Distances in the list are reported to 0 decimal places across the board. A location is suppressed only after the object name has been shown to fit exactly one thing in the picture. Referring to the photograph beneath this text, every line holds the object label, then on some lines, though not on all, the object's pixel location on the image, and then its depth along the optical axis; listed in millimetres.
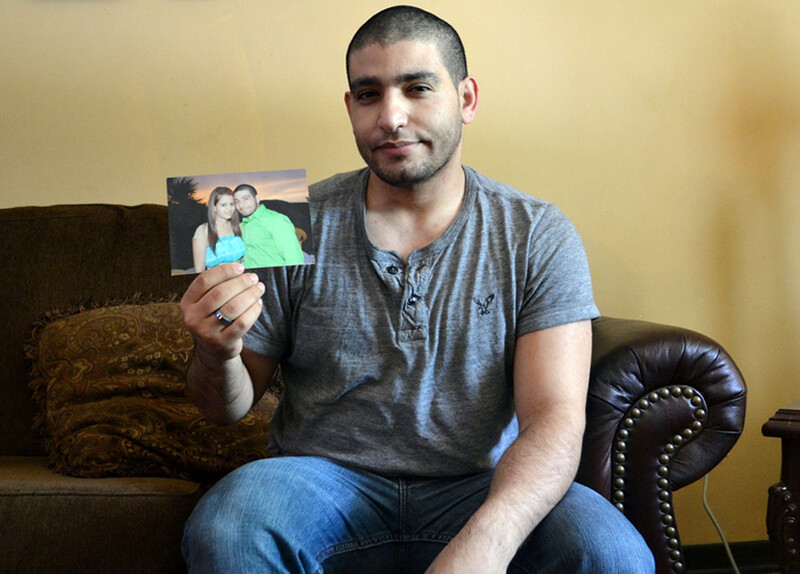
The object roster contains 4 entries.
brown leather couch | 1297
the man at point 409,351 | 1143
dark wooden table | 1363
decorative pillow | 1498
